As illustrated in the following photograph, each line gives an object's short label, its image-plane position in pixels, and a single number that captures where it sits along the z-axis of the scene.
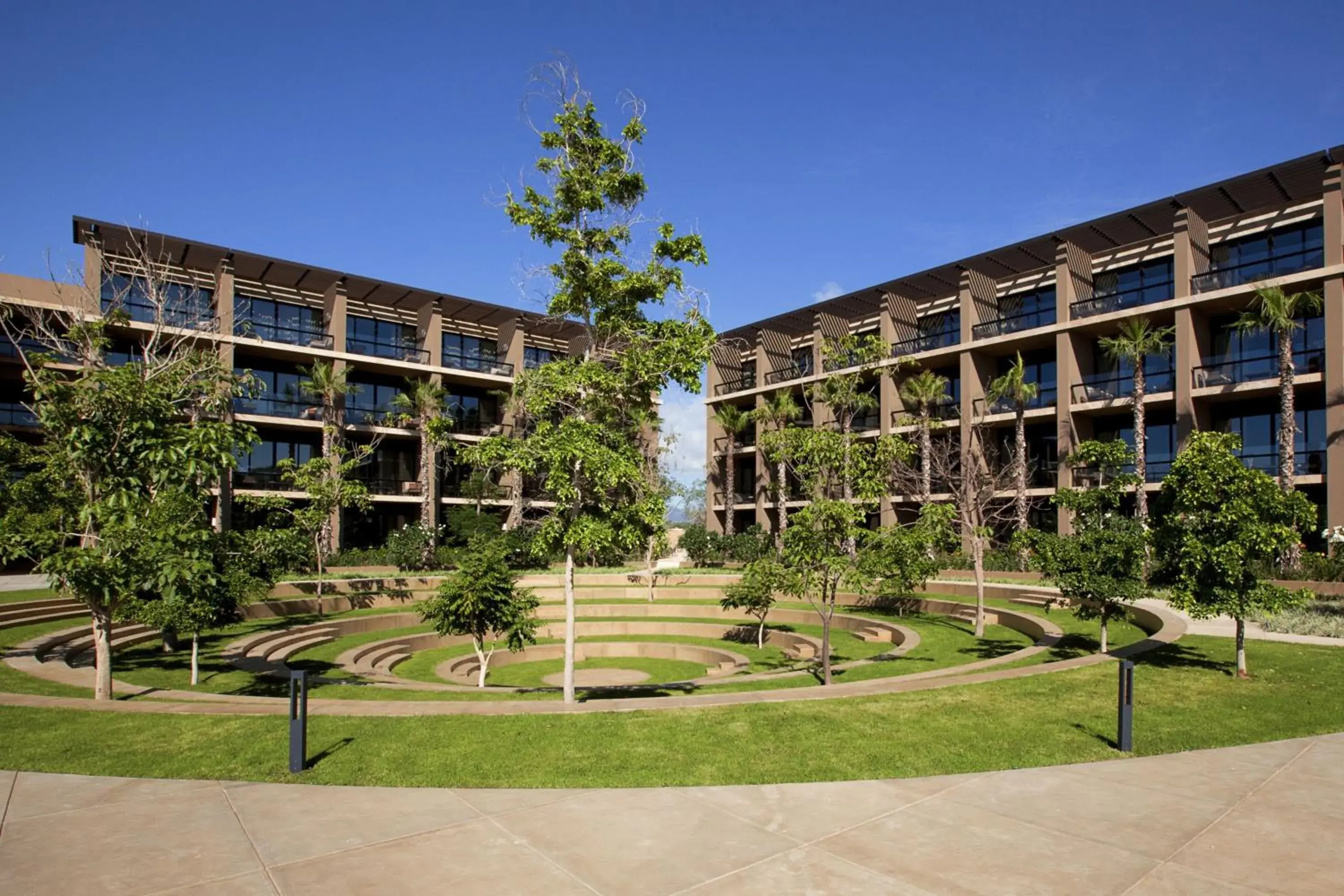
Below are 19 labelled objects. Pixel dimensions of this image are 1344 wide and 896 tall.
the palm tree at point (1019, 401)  33.03
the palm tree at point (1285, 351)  26.03
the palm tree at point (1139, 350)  29.97
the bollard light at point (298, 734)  7.36
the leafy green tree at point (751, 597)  21.86
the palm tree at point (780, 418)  45.00
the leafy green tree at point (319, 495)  26.00
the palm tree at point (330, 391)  36.98
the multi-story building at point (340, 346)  34.84
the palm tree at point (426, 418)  40.81
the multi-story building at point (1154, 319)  28.58
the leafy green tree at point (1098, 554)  15.12
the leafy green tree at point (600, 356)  11.91
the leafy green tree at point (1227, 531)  12.12
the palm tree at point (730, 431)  50.59
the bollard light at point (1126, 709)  8.34
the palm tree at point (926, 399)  38.16
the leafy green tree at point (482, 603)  16.55
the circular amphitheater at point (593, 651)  12.26
